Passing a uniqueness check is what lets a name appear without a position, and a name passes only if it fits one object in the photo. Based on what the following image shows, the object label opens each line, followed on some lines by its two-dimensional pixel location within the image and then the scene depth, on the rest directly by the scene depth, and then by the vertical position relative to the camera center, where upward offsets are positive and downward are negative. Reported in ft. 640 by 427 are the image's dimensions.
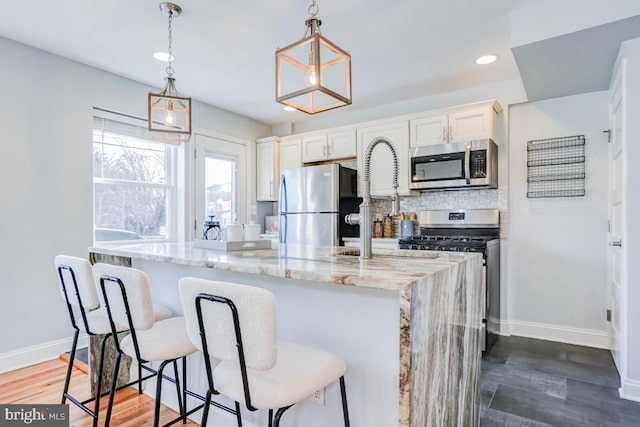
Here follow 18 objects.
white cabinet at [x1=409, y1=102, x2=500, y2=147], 10.84 +2.80
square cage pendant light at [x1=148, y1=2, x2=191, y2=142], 7.16 +2.28
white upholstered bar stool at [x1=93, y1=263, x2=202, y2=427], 4.70 -1.43
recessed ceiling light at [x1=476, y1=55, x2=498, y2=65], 9.70 +4.26
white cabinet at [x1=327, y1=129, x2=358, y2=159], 13.46 +2.67
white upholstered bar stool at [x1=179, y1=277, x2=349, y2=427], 3.30 -1.32
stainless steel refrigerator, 12.78 +0.41
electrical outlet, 4.77 -2.46
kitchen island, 3.50 -1.34
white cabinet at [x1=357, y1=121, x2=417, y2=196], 12.24 +2.04
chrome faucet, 5.22 -0.04
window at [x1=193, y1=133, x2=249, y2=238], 13.50 +1.41
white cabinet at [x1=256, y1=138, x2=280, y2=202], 15.34 +1.95
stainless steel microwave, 10.70 +1.51
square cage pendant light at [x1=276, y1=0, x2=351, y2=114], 5.01 +2.18
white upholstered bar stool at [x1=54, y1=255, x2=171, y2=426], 5.57 -1.35
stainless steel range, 9.86 -0.78
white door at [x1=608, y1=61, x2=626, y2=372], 7.68 -0.22
